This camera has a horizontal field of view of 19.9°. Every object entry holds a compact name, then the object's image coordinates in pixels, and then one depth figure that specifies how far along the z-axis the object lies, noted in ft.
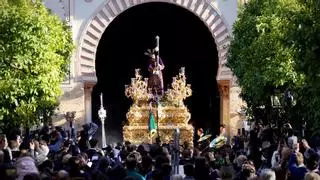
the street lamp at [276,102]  87.10
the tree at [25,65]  81.87
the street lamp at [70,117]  107.45
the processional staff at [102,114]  110.11
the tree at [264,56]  77.15
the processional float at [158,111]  113.91
